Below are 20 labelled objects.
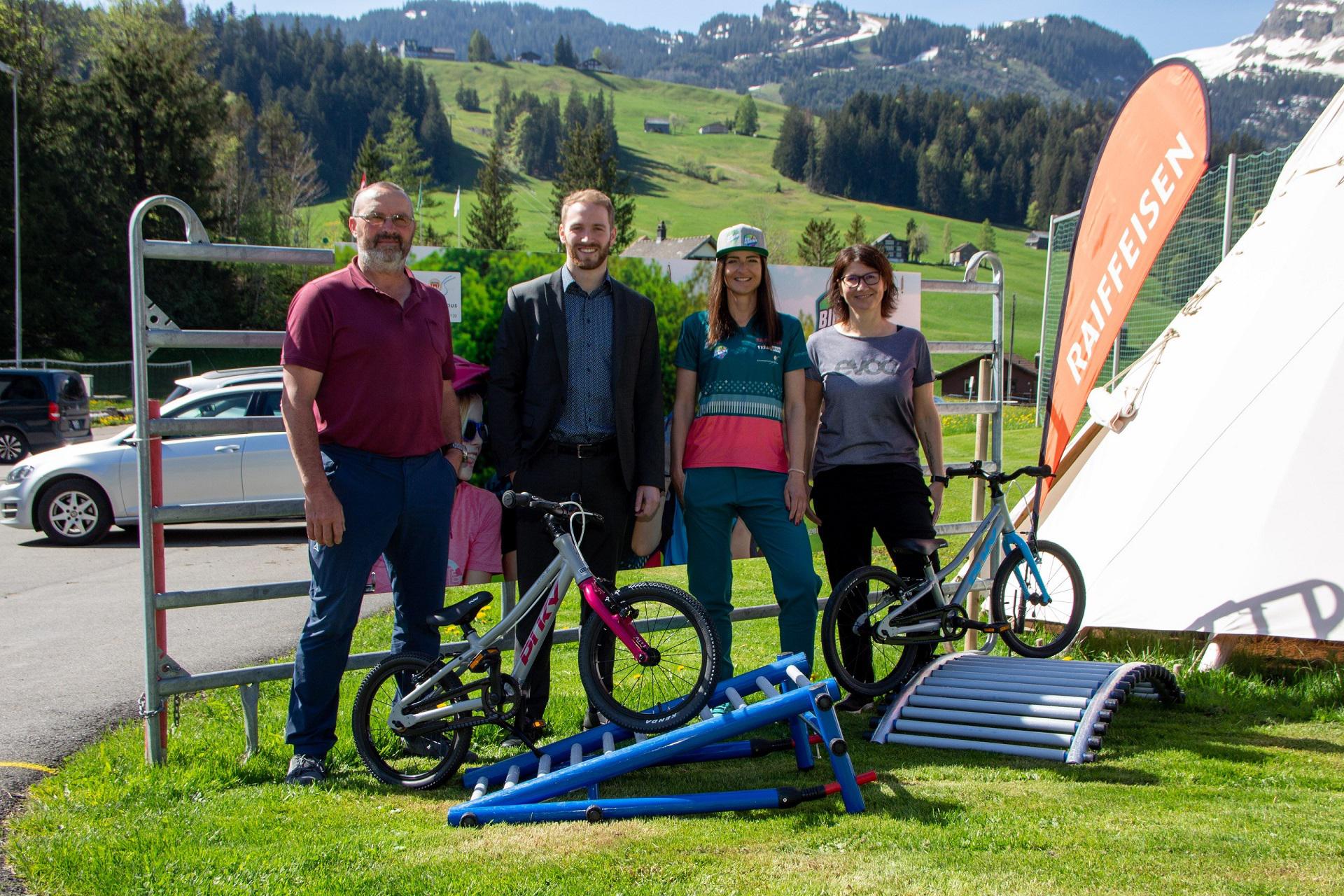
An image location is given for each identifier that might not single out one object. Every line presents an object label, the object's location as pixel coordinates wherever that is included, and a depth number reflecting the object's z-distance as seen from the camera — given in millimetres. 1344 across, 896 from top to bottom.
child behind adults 5008
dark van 20688
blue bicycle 5188
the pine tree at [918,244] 104250
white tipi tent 5762
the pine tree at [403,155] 89312
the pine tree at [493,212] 79500
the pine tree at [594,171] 79625
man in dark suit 4477
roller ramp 4559
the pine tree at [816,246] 64375
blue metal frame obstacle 3822
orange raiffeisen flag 6086
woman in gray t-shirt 5129
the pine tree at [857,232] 70250
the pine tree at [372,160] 73188
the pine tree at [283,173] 63875
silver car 11805
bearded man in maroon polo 4027
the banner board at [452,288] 4984
